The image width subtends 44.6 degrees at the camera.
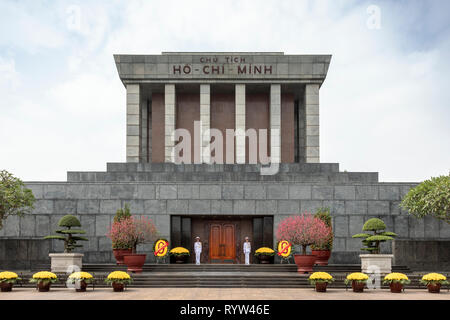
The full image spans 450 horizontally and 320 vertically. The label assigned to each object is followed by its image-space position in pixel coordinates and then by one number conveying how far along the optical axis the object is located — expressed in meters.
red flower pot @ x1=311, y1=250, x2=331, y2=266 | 27.42
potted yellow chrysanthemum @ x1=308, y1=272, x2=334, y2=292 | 21.36
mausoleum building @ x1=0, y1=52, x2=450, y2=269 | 30.53
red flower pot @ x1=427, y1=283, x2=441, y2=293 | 21.39
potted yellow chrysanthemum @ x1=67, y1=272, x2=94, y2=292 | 21.33
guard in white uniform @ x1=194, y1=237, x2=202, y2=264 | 29.62
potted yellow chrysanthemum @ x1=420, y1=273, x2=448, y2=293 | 21.33
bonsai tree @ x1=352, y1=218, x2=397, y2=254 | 25.49
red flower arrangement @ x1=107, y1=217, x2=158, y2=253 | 26.77
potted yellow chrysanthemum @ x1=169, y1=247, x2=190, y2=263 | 29.42
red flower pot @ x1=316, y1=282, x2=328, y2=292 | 21.42
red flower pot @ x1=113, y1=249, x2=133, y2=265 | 27.14
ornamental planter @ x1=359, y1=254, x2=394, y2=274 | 25.02
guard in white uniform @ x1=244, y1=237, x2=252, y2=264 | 29.72
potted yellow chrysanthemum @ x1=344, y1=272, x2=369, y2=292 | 21.45
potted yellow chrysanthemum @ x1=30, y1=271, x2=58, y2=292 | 21.38
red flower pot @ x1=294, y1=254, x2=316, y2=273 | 25.46
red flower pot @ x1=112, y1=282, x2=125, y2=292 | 21.45
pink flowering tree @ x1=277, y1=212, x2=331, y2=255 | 26.27
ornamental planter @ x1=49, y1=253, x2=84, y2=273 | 25.91
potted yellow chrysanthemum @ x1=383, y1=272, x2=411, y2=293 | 21.52
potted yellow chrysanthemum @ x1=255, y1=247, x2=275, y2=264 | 29.12
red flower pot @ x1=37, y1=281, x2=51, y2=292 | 21.44
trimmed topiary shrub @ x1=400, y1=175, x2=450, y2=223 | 25.92
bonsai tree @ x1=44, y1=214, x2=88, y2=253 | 26.91
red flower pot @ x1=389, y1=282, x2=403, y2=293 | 21.61
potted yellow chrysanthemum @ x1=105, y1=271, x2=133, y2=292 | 21.34
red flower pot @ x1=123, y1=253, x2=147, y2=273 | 25.42
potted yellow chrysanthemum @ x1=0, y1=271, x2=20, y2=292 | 21.66
